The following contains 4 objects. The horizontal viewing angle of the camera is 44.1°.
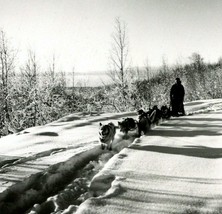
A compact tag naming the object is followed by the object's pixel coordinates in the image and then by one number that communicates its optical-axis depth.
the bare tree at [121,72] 25.53
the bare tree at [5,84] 25.10
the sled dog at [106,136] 7.09
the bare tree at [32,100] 23.97
